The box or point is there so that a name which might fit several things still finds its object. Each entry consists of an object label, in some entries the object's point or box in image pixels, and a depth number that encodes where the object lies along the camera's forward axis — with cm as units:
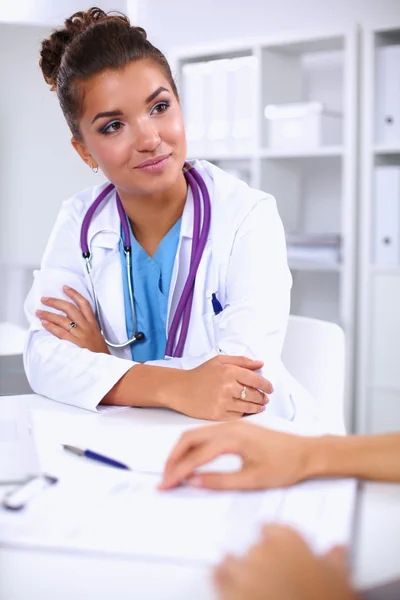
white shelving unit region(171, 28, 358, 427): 252
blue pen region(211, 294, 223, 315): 123
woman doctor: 109
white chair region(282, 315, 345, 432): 127
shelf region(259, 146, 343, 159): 253
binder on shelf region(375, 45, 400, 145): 242
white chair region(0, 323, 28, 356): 165
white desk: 52
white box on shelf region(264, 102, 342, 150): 257
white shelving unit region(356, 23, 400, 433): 246
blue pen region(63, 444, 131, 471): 74
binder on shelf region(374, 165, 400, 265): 243
